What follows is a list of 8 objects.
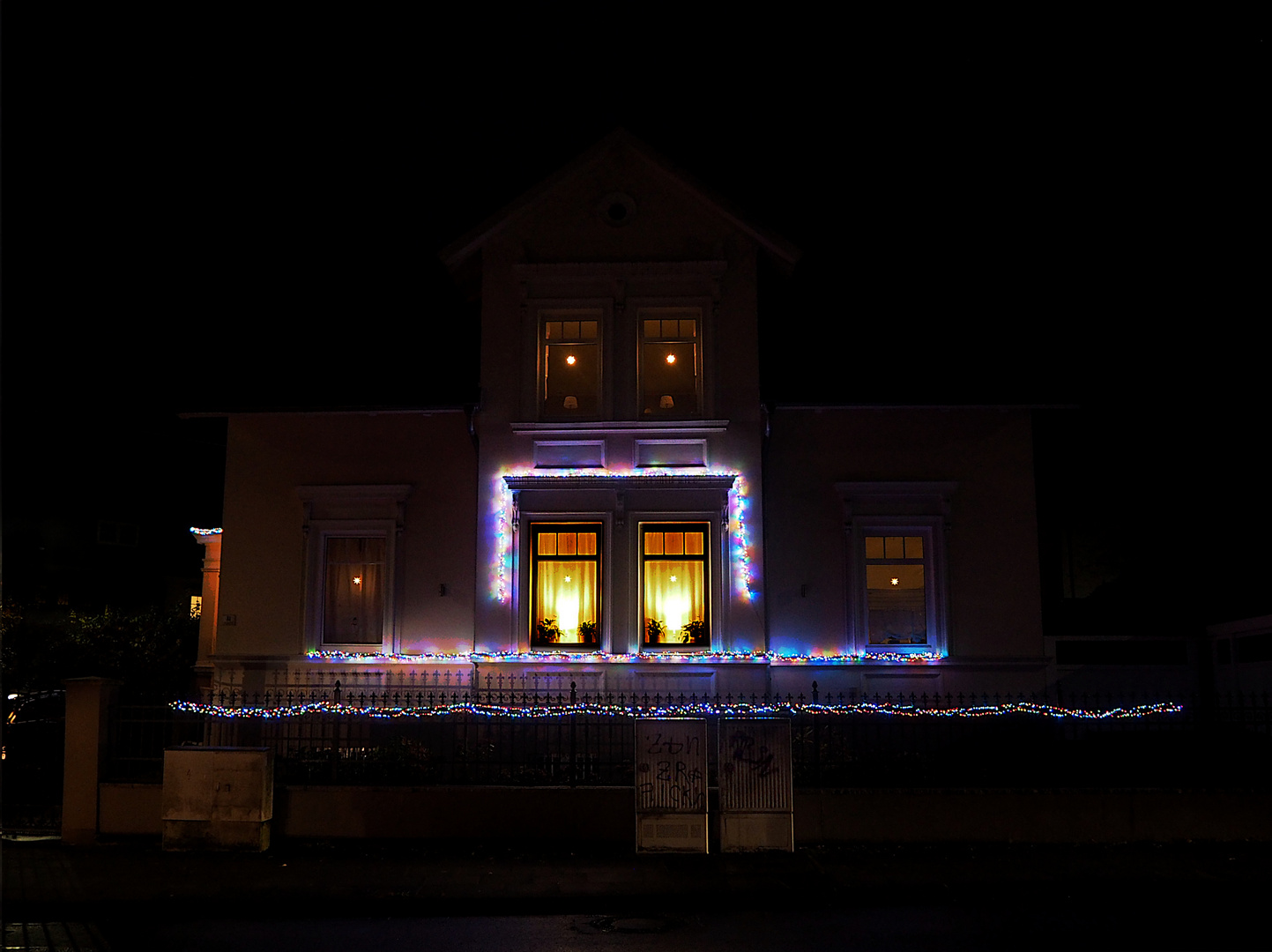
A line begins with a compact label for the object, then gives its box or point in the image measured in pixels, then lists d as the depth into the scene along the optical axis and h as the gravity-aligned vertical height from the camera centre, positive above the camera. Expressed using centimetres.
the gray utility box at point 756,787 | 1218 -178
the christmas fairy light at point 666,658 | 1664 -51
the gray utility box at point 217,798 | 1236 -195
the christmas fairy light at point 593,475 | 1703 +143
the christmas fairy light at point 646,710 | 1372 -109
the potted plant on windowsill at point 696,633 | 1712 -13
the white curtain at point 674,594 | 1725 +48
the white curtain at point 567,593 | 1733 +49
